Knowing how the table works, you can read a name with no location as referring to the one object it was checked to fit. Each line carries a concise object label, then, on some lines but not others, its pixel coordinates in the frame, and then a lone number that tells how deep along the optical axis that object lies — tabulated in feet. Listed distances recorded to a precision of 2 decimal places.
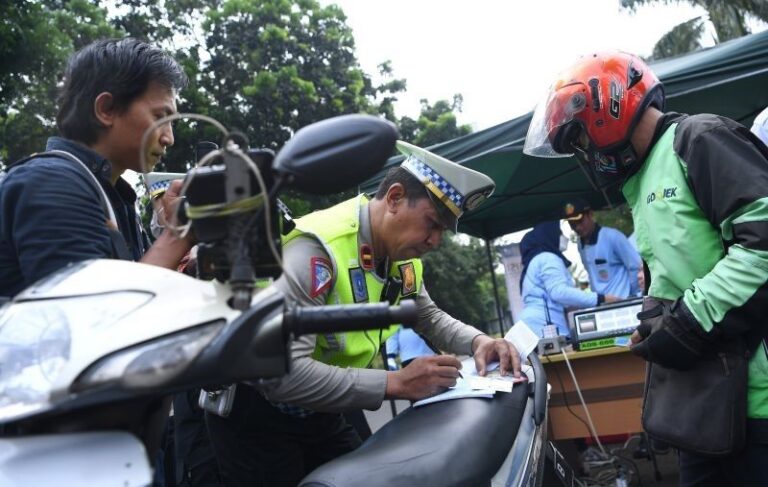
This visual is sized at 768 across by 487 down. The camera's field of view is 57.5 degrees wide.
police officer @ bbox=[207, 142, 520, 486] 6.26
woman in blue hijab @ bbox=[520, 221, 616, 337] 18.42
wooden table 14.49
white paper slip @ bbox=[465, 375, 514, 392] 6.45
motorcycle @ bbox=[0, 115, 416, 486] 3.07
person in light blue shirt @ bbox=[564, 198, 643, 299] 19.84
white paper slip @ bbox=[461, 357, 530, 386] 6.93
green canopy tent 16.94
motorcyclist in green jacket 6.27
